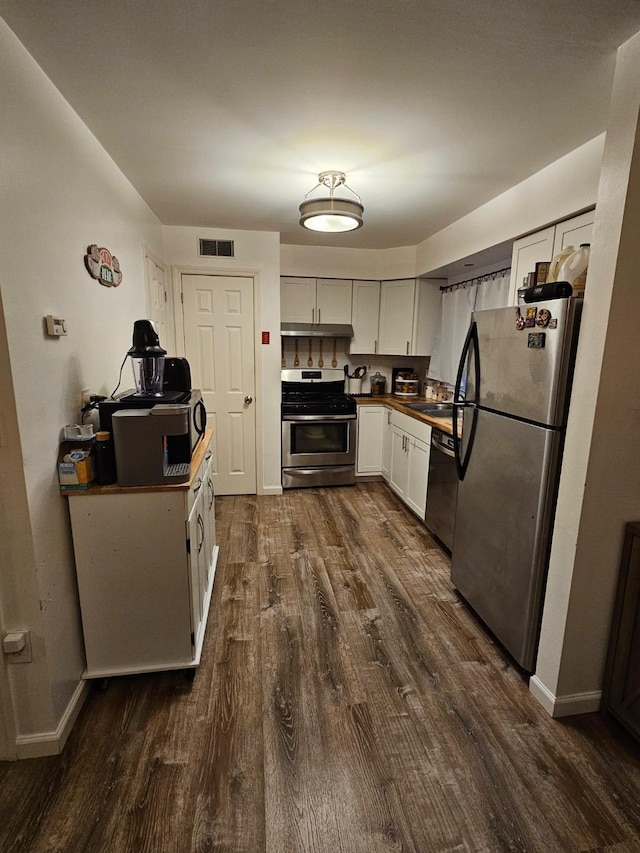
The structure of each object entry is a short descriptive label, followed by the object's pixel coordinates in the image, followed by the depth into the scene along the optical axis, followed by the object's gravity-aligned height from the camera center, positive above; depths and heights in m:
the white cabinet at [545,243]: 2.07 +0.59
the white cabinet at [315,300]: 4.19 +0.48
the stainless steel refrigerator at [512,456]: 1.66 -0.48
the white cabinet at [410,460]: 3.36 -0.96
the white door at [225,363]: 3.72 -0.15
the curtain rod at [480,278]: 3.22 +0.60
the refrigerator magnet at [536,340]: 1.69 +0.05
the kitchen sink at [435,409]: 3.74 -0.53
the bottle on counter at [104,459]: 1.67 -0.46
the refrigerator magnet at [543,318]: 1.65 +0.13
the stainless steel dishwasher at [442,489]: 2.83 -0.97
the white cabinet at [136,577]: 1.68 -0.95
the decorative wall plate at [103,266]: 1.88 +0.37
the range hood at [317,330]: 4.14 +0.18
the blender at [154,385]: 1.78 -0.20
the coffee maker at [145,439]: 1.66 -0.37
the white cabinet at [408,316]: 4.21 +0.34
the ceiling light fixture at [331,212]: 2.25 +0.73
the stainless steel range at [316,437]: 4.04 -0.87
